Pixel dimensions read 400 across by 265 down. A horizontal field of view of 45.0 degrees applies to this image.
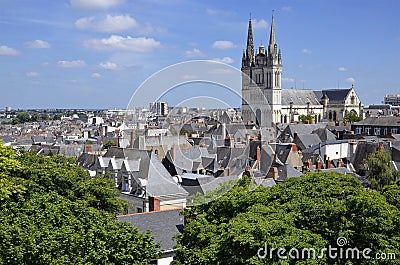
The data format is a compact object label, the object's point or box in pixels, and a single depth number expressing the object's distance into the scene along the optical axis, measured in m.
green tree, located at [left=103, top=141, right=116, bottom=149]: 75.09
